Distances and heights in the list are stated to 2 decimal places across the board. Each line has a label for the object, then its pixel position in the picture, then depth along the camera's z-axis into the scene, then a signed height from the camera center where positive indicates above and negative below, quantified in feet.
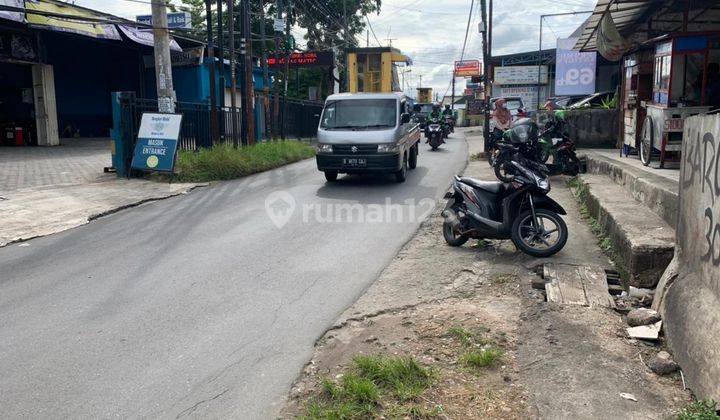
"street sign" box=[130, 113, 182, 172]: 44.88 -1.42
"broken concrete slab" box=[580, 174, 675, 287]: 17.71 -3.76
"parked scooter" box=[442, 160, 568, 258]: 21.99 -3.58
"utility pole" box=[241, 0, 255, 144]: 60.39 +5.16
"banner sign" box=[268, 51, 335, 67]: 104.99 +11.14
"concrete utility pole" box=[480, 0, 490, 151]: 61.98 +6.34
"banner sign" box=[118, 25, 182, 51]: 77.55 +11.53
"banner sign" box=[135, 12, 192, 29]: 55.21 +9.53
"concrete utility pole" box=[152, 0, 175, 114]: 47.01 +5.16
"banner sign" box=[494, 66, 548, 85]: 135.44 +10.16
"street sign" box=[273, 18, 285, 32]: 74.21 +12.02
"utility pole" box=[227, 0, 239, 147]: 57.03 +5.19
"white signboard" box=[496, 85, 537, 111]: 137.28 +6.28
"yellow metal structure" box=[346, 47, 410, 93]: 80.84 +7.22
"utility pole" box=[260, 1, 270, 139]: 72.38 +4.15
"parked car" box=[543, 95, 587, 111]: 100.21 +3.40
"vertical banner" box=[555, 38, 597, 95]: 109.29 +8.94
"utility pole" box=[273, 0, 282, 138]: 78.38 +3.68
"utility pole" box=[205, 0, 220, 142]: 54.85 +3.36
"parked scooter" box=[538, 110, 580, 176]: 43.09 -2.18
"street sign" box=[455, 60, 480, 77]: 242.00 +21.65
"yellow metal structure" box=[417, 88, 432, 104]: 195.93 +8.53
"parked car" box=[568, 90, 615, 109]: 73.20 +2.68
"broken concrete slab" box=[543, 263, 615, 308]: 17.26 -5.08
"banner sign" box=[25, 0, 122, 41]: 64.18 +11.53
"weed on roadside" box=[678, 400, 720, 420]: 10.50 -5.21
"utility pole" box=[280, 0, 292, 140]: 79.09 +7.04
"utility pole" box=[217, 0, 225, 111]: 54.31 +7.24
